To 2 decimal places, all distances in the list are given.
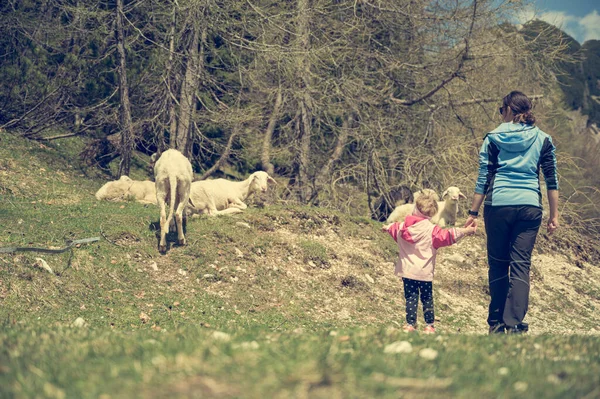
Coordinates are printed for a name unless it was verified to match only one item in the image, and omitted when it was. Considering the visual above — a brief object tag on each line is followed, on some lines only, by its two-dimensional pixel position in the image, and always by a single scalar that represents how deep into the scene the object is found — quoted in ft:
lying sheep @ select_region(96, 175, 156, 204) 46.85
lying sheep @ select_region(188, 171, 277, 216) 41.06
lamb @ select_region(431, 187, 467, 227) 44.87
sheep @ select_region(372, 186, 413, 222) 55.62
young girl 21.42
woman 20.02
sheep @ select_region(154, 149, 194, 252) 32.96
